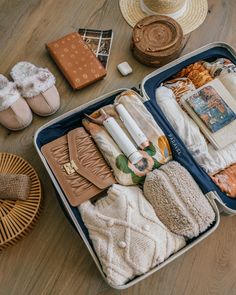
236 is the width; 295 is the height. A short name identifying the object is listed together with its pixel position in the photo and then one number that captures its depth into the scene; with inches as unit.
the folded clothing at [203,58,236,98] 49.4
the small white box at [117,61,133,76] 56.4
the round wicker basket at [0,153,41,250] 43.3
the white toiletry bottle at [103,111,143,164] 44.2
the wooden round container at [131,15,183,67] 53.9
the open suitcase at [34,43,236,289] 42.6
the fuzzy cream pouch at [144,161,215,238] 40.6
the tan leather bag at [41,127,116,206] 43.6
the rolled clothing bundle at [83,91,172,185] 44.2
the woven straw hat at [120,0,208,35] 58.1
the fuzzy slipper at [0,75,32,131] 48.6
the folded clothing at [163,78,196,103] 50.5
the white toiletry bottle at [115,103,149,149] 45.0
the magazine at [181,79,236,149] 47.3
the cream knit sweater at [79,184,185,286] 39.6
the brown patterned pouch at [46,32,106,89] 53.9
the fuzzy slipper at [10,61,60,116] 50.6
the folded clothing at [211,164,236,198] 45.3
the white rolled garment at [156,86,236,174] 46.4
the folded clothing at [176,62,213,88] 51.3
